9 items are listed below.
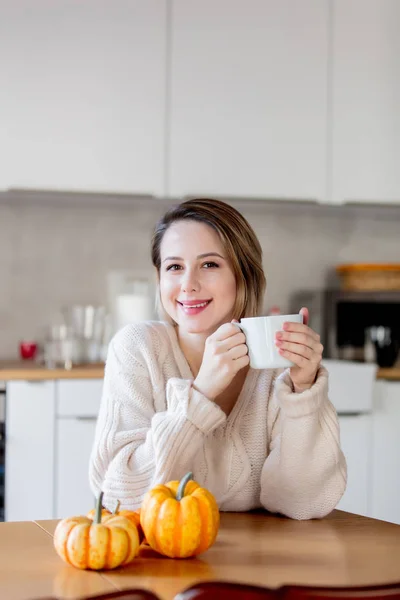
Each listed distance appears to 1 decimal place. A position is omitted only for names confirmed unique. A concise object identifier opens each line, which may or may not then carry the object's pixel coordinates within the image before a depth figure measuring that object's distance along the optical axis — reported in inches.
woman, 57.6
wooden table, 40.8
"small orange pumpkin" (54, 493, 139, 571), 41.8
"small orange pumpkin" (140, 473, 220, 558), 44.0
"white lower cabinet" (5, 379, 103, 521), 116.4
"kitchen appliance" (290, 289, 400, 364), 138.6
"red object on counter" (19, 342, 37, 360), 137.7
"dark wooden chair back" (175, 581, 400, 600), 25.4
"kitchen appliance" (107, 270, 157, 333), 135.3
